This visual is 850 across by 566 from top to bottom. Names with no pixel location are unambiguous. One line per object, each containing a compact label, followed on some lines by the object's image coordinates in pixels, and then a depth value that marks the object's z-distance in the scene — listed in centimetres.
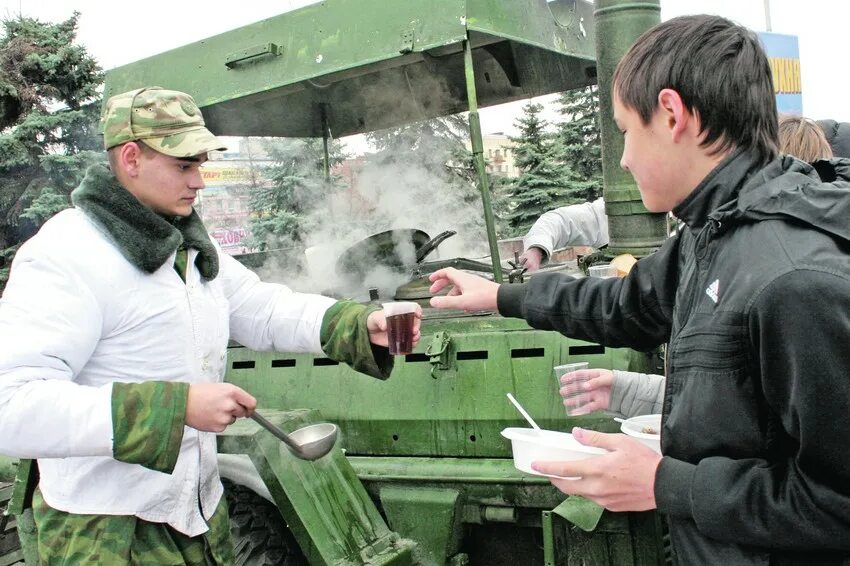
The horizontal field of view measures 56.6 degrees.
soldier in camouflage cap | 184
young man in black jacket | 123
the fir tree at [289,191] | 501
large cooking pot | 439
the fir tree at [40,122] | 1177
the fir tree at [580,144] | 1415
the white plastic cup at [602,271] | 352
